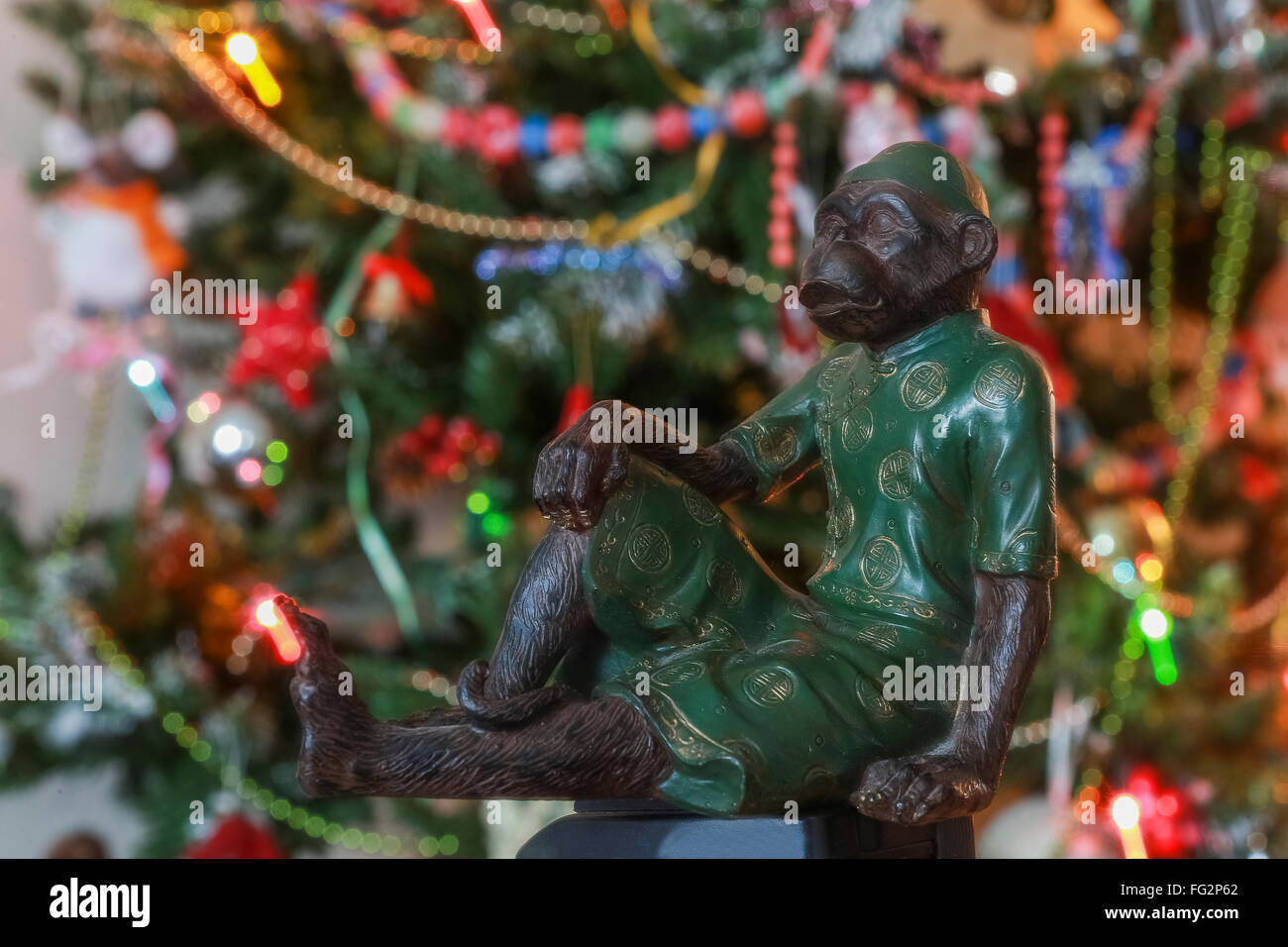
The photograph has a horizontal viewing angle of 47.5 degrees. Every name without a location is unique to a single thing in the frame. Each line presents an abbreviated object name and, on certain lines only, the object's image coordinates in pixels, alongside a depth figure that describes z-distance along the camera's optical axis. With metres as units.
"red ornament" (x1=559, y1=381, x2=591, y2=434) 2.15
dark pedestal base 1.02
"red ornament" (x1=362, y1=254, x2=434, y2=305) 2.26
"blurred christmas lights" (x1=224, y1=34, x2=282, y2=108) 2.24
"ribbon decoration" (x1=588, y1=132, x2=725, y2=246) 2.21
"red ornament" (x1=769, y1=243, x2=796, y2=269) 2.11
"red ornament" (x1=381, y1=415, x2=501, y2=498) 2.21
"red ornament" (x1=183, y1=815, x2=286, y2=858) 2.24
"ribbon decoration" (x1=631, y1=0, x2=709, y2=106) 2.24
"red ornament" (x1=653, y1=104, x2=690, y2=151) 2.16
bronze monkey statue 1.03
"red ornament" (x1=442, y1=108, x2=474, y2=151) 2.20
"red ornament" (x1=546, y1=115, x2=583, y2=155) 2.18
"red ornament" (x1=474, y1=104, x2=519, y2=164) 2.19
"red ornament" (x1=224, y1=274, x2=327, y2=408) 2.23
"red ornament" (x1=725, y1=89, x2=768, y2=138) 2.15
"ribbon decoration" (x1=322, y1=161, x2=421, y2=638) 2.29
